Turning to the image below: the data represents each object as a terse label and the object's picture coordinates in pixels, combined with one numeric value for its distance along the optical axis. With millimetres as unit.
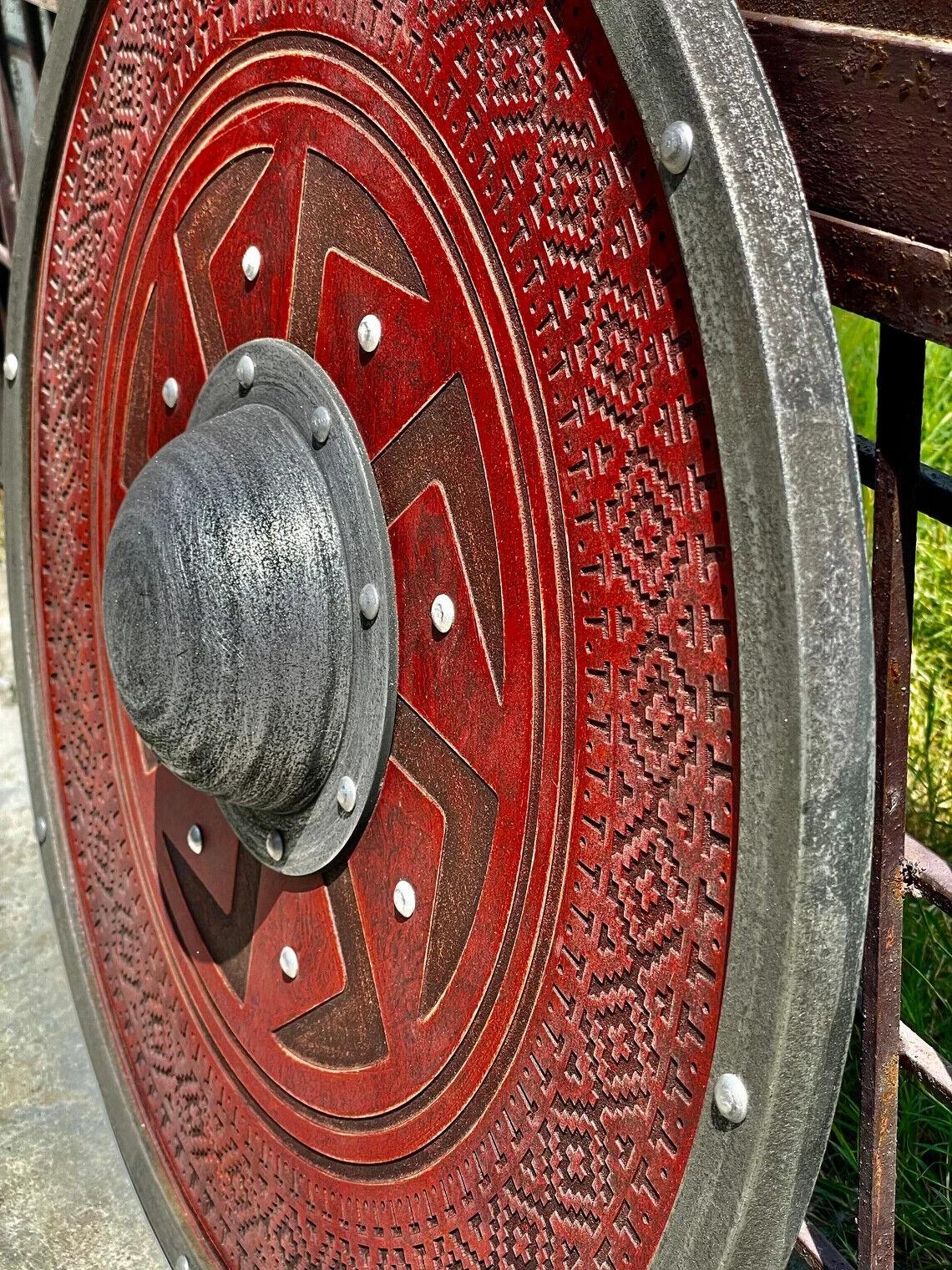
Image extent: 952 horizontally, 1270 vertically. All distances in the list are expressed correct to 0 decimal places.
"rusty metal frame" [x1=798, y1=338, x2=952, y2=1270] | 771
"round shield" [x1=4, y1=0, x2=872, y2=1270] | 604
